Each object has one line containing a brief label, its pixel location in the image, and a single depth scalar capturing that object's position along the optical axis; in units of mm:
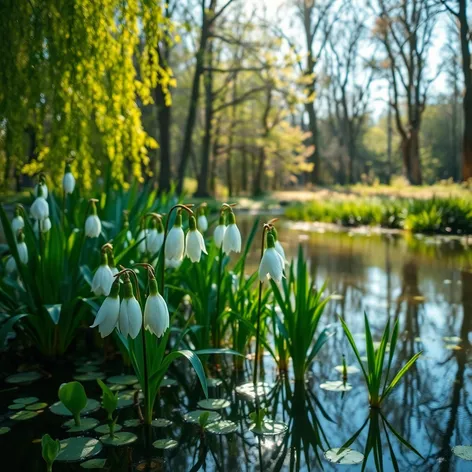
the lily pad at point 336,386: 2830
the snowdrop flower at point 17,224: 3152
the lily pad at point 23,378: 2916
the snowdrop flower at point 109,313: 1762
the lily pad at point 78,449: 2029
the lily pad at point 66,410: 2456
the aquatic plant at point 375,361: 2350
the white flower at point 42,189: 2992
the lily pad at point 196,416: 2406
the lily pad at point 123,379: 2867
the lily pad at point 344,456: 2048
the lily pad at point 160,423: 2337
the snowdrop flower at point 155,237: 2760
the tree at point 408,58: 23297
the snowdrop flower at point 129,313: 1745
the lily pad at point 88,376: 2938
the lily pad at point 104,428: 2242
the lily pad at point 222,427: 2293
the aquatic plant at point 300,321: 2809
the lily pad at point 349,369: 3135
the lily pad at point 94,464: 1965
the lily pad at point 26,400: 2586
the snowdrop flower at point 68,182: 3215
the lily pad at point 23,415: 2404
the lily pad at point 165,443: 2139
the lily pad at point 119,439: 2141
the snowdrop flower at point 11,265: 3311
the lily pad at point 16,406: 2514
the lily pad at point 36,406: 2525
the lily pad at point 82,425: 2271
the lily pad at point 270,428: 2283
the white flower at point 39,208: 2904
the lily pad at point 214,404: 2578
